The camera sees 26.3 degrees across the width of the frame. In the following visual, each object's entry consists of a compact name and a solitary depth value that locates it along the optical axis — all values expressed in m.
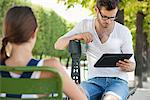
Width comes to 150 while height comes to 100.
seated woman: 2.01
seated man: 3.02
